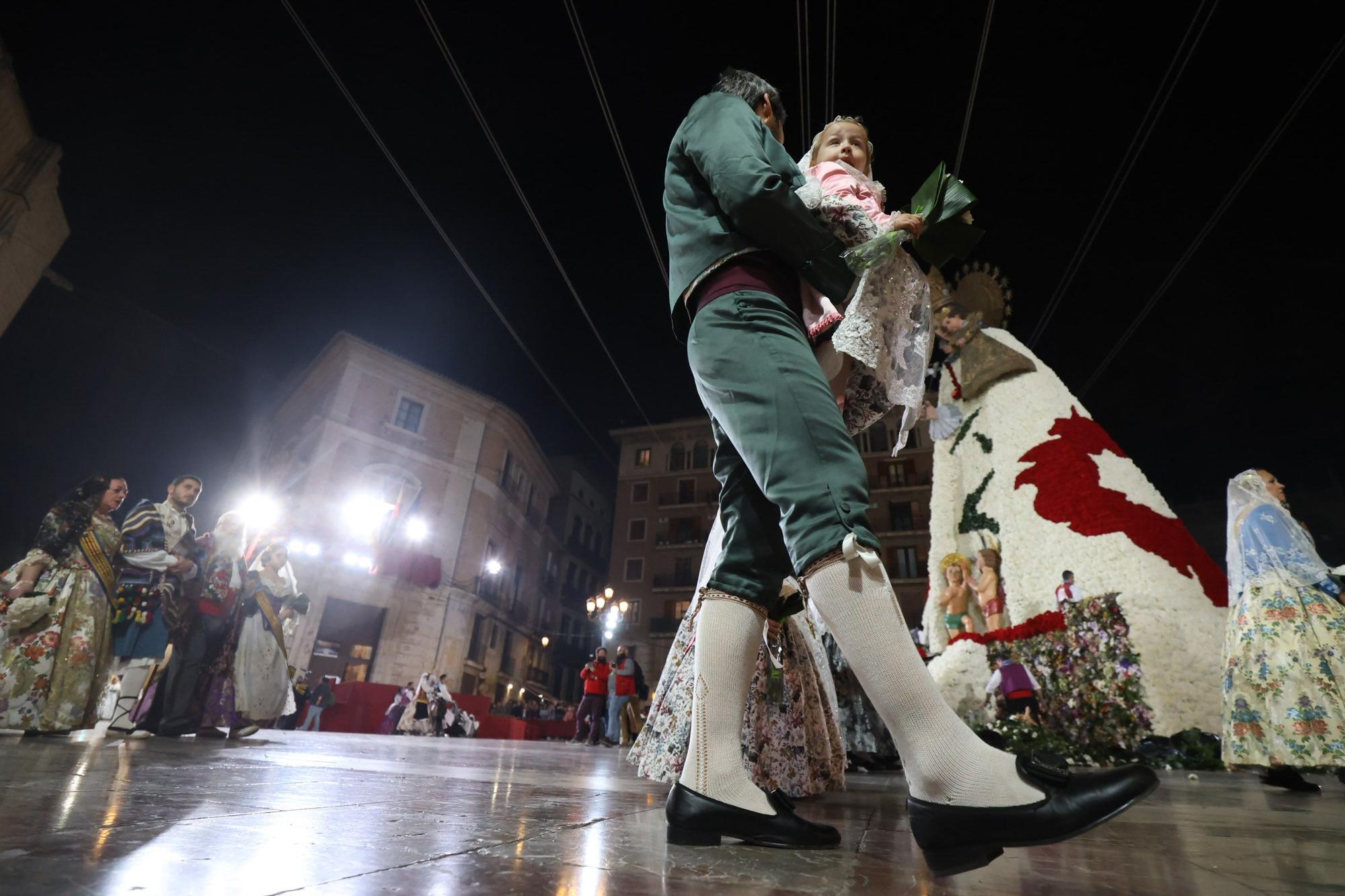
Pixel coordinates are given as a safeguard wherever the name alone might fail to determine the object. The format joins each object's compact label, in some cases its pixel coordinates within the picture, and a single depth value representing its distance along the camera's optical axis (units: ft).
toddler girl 5.17
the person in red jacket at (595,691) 37.99
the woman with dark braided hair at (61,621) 12.63
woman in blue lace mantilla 10.84
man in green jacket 3.24
